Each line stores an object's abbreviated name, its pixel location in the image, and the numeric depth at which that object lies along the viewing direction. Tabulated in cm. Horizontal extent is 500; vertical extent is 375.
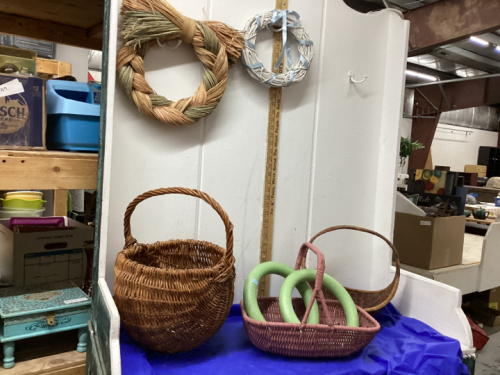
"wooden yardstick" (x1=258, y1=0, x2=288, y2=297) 171
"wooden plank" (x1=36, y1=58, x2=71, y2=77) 315
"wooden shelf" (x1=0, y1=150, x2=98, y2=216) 123
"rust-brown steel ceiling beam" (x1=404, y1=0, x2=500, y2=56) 313
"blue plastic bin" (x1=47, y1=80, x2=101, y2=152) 140
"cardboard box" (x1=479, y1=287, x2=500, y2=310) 383
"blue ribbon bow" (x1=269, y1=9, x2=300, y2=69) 162
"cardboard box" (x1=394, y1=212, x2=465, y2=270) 278
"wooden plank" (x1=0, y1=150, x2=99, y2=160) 124
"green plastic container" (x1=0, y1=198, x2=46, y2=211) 278
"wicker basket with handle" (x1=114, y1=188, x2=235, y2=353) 118
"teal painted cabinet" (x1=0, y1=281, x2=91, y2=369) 130
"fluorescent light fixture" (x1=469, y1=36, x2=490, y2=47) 619
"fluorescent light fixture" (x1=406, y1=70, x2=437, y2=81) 804
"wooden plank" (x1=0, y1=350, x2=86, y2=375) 129
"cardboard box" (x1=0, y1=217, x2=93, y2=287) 161
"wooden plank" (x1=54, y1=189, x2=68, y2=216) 263
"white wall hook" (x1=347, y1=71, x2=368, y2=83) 189
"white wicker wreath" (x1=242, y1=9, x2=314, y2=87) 158
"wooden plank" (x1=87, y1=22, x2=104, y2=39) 195
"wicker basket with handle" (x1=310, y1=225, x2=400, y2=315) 171
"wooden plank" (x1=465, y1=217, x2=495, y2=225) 416
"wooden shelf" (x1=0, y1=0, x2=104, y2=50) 171
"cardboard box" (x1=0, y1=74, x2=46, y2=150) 126
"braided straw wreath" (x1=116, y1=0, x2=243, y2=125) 135
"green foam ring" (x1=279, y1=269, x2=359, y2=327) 139
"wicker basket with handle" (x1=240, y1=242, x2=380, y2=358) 131
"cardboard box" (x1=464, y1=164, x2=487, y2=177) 1033
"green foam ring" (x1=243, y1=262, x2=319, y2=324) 141
